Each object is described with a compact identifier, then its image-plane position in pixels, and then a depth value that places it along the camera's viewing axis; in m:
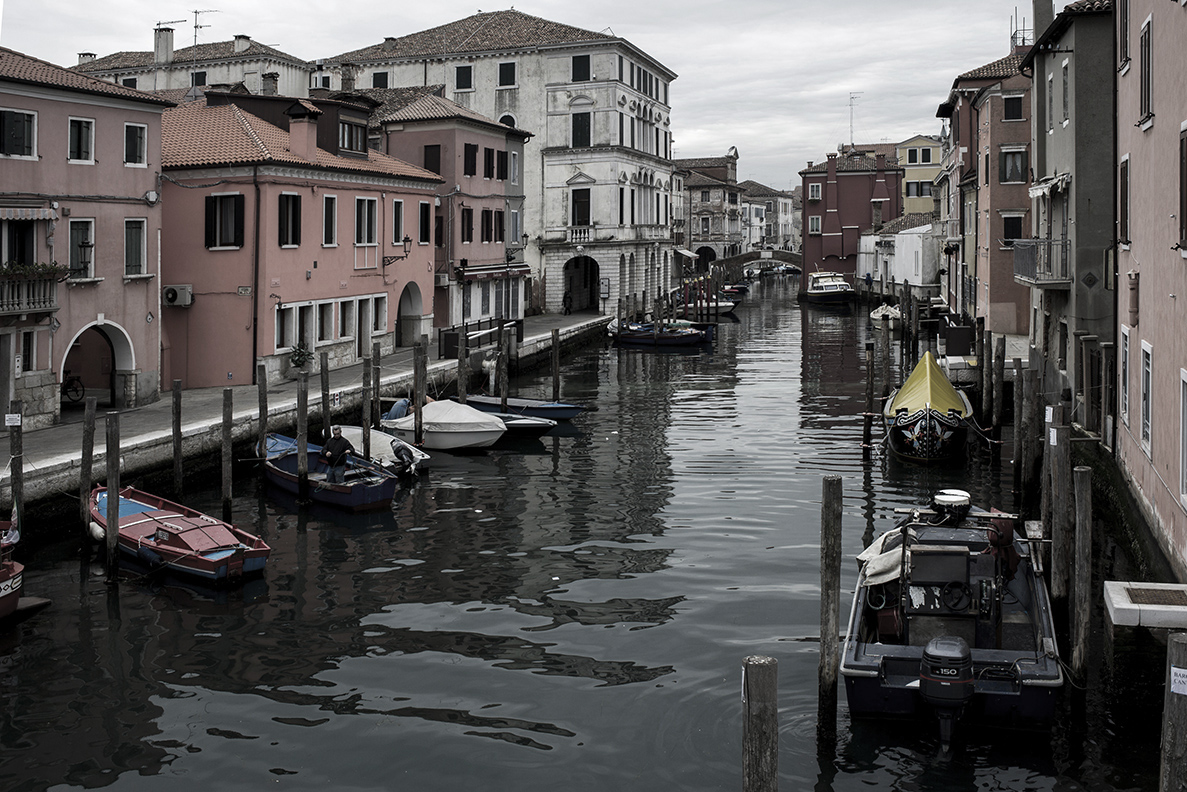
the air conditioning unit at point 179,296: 29.28
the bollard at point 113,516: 16.39
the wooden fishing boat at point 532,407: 29.86
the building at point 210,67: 54.72
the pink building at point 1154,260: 13.27
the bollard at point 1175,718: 6.91
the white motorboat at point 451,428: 26.48
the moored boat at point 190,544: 15.81
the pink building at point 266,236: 29.45
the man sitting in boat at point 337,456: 20.97
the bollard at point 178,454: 20.22
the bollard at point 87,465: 17.33
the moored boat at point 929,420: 24.47
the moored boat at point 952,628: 10.44
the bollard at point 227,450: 19.33
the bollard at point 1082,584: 10.82
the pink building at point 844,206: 89.50
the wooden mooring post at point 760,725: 6.97
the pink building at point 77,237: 22.14
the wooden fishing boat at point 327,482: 20.52
